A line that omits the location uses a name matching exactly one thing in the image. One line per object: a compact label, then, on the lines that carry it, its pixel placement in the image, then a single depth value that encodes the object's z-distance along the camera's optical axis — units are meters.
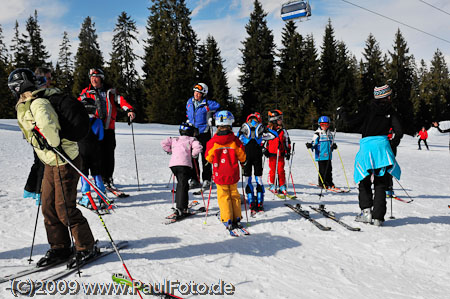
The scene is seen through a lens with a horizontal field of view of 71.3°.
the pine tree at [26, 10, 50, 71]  46.22
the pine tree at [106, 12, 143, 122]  37.22
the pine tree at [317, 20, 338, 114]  42.81
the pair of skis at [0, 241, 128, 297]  2.81
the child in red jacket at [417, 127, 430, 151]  21.70
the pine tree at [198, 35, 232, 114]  35.94
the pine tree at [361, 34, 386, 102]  48.03
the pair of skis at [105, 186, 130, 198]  6.44
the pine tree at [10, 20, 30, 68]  40.97
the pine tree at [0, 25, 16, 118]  36.84
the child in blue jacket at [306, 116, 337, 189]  8.00
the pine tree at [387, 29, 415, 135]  48.03
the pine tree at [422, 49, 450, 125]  56.14
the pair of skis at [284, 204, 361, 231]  4.79
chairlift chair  11.02
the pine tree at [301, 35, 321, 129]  40.03
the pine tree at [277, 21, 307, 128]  39.59
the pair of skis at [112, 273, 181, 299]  2.75
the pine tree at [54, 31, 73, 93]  42.78
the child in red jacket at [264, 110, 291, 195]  7.04
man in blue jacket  7.07
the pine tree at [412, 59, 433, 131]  49.91
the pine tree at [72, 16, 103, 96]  37.84
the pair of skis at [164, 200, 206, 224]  5.05
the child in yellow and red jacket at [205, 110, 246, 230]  4.74
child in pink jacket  5.29
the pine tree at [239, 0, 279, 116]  39.91
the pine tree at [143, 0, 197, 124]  33.41
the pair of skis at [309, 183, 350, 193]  7.74
